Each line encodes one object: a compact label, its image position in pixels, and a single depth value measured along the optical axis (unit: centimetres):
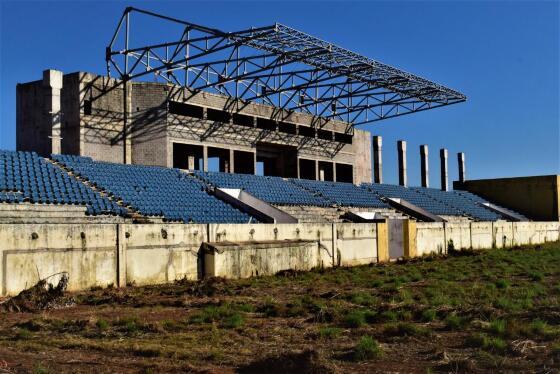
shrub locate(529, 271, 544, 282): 1679
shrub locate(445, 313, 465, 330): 945
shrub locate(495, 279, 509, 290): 1495
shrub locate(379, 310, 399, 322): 1026
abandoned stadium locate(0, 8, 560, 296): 1684
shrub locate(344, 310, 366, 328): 986
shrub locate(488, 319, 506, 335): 877
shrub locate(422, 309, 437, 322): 1022
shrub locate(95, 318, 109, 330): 965
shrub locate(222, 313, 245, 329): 991
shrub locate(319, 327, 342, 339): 890
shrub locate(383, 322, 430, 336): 898
